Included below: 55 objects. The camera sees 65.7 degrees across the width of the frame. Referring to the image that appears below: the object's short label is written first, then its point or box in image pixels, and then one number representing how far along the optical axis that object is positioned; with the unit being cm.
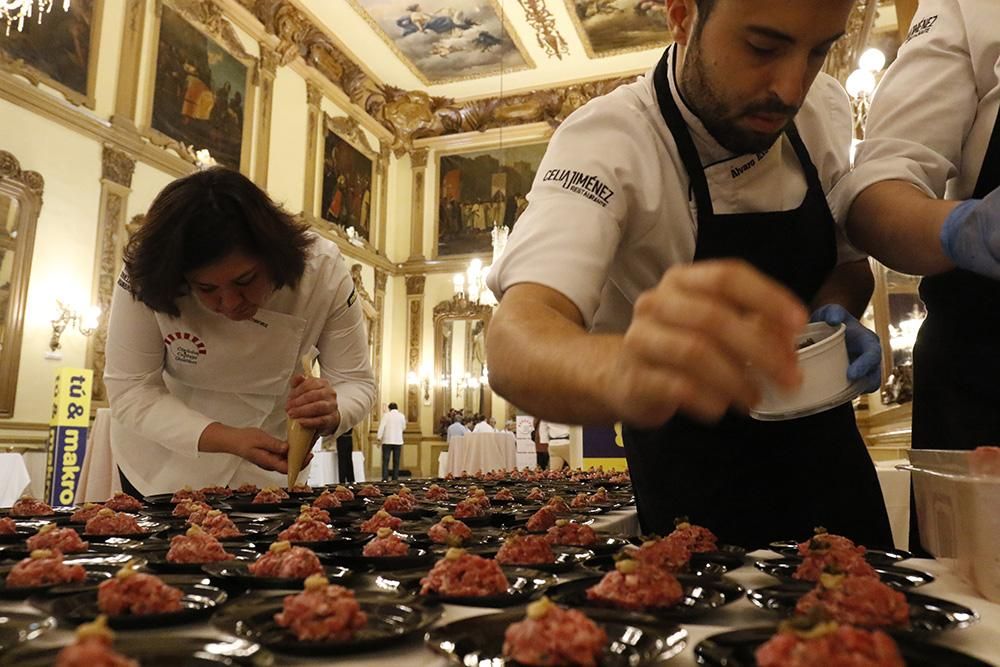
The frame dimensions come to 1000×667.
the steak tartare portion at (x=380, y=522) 156
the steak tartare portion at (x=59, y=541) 125
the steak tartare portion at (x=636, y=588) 91
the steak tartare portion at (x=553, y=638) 68
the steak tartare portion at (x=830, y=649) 60
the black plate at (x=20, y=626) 74
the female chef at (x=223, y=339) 209
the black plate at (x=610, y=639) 70
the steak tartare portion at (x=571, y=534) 137
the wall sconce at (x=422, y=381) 1343
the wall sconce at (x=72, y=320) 712
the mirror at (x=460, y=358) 1311
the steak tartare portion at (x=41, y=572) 100
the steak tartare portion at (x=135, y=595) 85
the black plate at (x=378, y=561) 119
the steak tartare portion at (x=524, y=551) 118
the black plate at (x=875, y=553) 119
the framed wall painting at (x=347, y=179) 1206
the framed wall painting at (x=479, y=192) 1351
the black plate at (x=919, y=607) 82
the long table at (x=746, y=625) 75
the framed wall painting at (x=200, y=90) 860
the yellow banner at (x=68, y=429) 612
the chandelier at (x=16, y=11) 509
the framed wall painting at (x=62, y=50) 692
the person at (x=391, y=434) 1214
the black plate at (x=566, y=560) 113
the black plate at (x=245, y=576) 101
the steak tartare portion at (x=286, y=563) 104
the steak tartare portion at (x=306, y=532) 137
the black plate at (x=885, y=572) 104
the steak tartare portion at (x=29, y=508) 178
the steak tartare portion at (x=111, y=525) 149
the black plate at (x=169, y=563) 113
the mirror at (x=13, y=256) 666
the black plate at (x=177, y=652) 68
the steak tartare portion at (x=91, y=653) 56
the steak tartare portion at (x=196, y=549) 119
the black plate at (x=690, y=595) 89
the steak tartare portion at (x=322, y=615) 77
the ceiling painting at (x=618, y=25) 1023
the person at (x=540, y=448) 830
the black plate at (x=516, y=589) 93
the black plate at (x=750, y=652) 67
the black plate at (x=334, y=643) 74
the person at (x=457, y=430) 1179
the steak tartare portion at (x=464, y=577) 96
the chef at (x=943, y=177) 130
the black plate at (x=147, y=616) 82
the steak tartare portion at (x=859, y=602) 82
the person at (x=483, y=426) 1092
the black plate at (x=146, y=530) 145
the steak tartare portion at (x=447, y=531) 140
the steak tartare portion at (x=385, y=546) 124
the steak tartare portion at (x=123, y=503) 179
